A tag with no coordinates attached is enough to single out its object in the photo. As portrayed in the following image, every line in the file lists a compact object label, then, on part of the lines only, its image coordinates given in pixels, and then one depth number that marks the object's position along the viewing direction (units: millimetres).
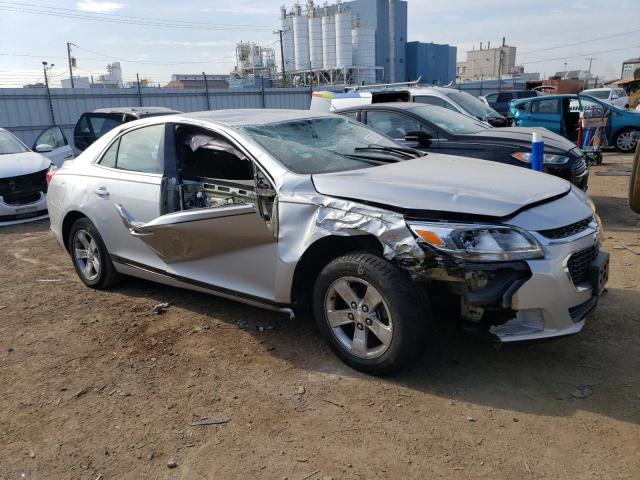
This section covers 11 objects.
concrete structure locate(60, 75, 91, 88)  40281
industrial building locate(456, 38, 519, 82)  75562
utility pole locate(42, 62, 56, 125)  15631
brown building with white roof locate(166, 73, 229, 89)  46794
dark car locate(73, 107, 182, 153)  10391
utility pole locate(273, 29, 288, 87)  46641
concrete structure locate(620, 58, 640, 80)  51562
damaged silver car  2973
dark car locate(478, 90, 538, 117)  22125
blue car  13711
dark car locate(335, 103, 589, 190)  6754
